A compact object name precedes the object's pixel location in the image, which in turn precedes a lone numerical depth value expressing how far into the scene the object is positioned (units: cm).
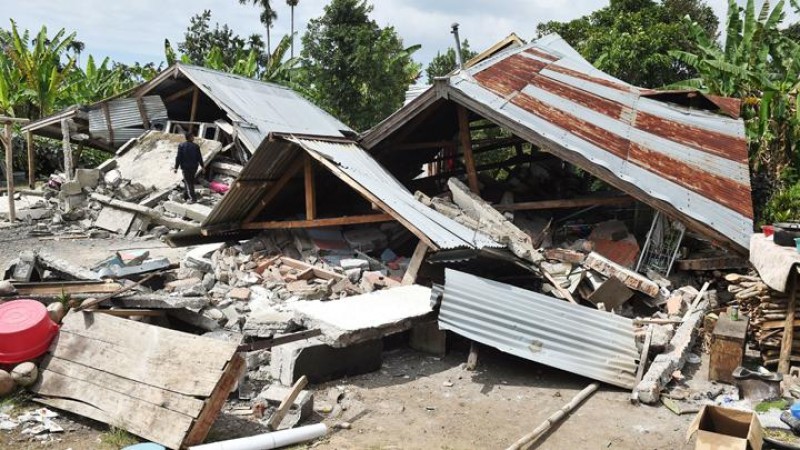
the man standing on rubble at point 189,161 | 1322
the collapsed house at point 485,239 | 677
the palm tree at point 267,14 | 4628
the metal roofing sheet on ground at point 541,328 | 662
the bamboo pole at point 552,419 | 511
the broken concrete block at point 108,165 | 1496
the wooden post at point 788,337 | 663
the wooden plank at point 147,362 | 504
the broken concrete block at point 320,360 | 626
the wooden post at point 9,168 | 1296
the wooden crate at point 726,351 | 647
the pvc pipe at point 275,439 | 473
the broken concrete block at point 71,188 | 1380
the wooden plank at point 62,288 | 671
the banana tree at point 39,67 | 2031
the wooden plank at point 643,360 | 615
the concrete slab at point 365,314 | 639
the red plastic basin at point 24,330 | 561
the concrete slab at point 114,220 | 1292
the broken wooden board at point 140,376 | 489
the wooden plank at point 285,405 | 535
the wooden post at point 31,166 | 1589
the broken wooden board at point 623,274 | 812
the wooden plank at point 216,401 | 482
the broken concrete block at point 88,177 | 1408
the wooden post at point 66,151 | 1480
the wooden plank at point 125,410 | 481
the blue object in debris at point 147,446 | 466
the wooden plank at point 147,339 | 517
